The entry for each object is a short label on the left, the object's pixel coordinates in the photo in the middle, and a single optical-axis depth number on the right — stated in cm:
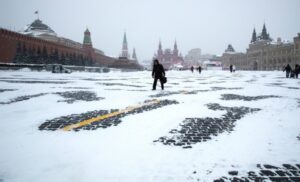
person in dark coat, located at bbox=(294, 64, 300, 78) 2511
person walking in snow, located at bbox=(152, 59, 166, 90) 1170
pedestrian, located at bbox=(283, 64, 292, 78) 2697
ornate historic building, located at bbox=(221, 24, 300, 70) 8725
